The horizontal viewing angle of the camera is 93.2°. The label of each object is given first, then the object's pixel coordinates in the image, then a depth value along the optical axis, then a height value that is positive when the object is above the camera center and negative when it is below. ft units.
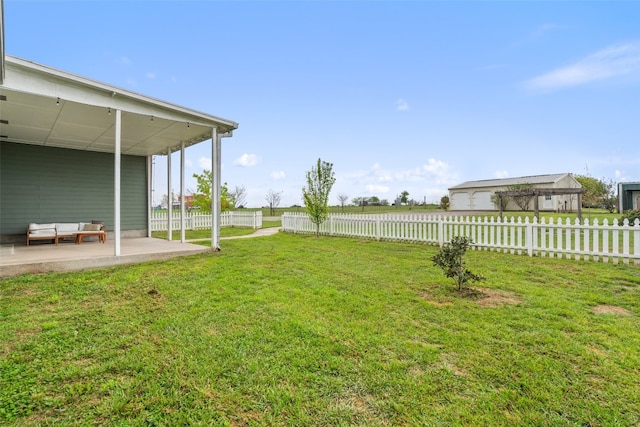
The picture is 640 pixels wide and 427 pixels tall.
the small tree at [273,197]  118.21 +5.88
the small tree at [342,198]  135.33 +6.20
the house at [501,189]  87.62 +6.26
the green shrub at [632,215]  28.43 -0.40
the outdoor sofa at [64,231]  29.14 -1.87
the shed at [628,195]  74.58 +3.96
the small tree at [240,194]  119.55 +7.18
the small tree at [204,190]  64.95 +4.76
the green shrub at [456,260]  14.76 -2.47
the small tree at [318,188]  40.63 +3.26
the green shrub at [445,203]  111.75 +3.11
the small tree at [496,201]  89.14 +3.12
